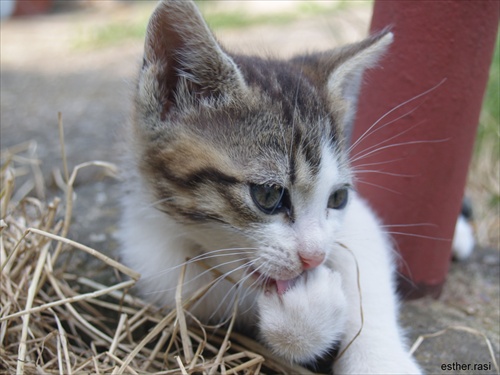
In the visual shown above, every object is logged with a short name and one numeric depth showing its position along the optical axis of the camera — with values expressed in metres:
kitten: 0.26
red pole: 0.30
